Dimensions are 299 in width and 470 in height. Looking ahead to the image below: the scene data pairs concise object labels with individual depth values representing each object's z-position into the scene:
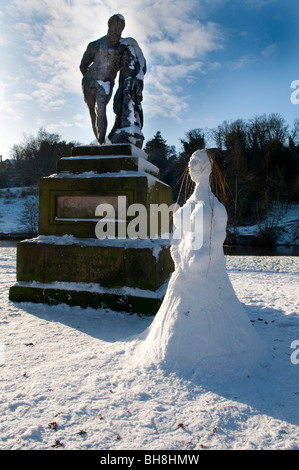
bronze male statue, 5.61
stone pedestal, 4.36
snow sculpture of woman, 2.52
